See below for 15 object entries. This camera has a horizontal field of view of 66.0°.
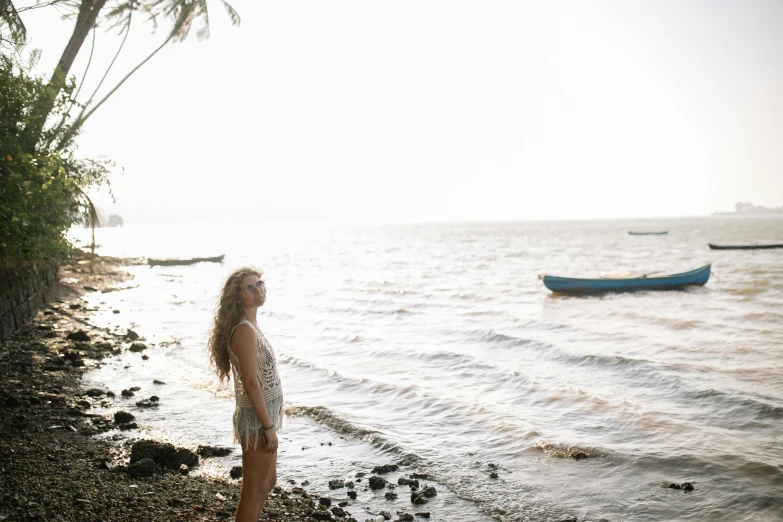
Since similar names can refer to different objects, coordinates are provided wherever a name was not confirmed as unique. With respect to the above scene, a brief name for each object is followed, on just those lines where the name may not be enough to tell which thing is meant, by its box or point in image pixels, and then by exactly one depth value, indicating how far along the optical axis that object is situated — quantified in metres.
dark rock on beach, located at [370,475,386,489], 6.04
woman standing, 3.77
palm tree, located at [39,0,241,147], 12.41
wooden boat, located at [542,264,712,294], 25.25
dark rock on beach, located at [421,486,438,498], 5.91
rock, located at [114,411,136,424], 7.53
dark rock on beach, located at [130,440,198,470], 6.08
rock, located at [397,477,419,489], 6.13
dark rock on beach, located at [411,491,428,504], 5.73
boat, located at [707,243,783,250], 51.39
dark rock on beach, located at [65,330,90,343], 12.44
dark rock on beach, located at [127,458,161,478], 5.77
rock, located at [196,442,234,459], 6.71
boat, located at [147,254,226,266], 43.64
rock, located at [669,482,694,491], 6.27
